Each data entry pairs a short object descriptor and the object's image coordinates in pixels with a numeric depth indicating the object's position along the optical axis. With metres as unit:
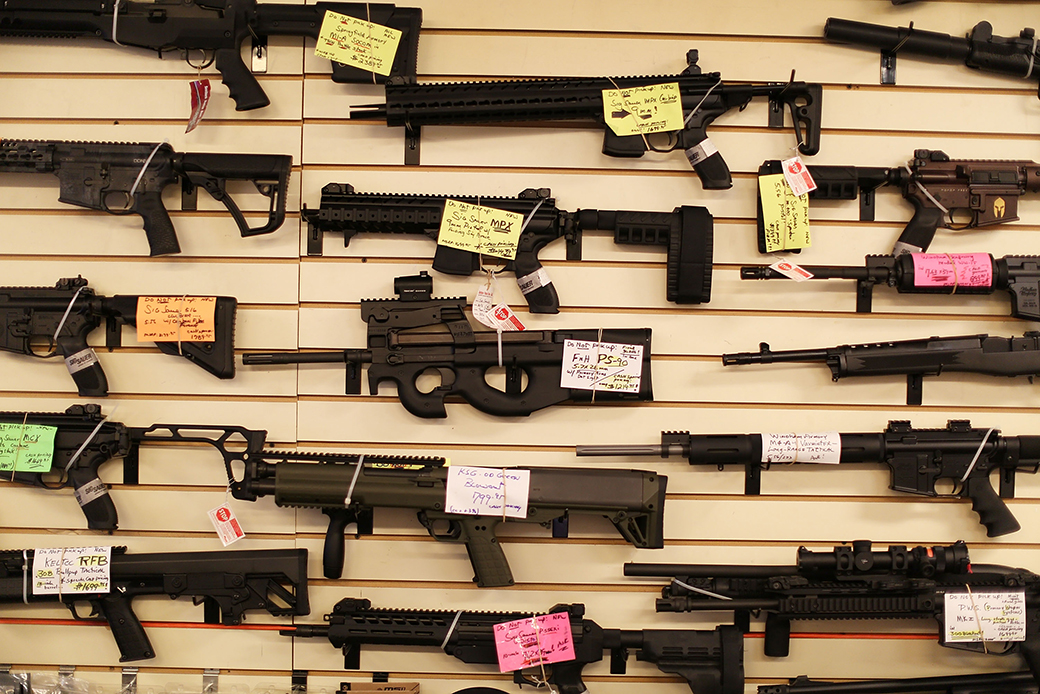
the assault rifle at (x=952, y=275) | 2.87
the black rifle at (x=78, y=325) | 2.90
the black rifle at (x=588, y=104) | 2.86
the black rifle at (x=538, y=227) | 2.84
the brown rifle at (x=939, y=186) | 2.92
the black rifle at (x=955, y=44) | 2.94
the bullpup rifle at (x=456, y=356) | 2.86
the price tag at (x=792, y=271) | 2.89
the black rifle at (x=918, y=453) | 2.85
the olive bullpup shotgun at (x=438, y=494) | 2.77
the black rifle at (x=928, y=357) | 2.87
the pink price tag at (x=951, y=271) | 2.86
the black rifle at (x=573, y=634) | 2.81
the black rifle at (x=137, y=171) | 2.89
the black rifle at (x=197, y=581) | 2.88
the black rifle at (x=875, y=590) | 2.80
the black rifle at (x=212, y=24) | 2.91
